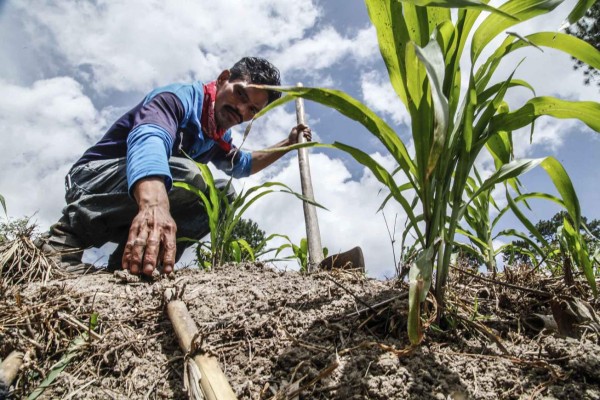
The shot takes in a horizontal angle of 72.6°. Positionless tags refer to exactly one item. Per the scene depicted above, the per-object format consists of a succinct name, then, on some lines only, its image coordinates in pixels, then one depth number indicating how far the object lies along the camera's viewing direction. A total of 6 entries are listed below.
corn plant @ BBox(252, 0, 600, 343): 0.82
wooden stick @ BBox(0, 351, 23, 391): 0.82
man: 1.32
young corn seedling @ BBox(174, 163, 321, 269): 1.73
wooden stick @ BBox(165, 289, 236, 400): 0.71
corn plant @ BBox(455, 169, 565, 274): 1.50
